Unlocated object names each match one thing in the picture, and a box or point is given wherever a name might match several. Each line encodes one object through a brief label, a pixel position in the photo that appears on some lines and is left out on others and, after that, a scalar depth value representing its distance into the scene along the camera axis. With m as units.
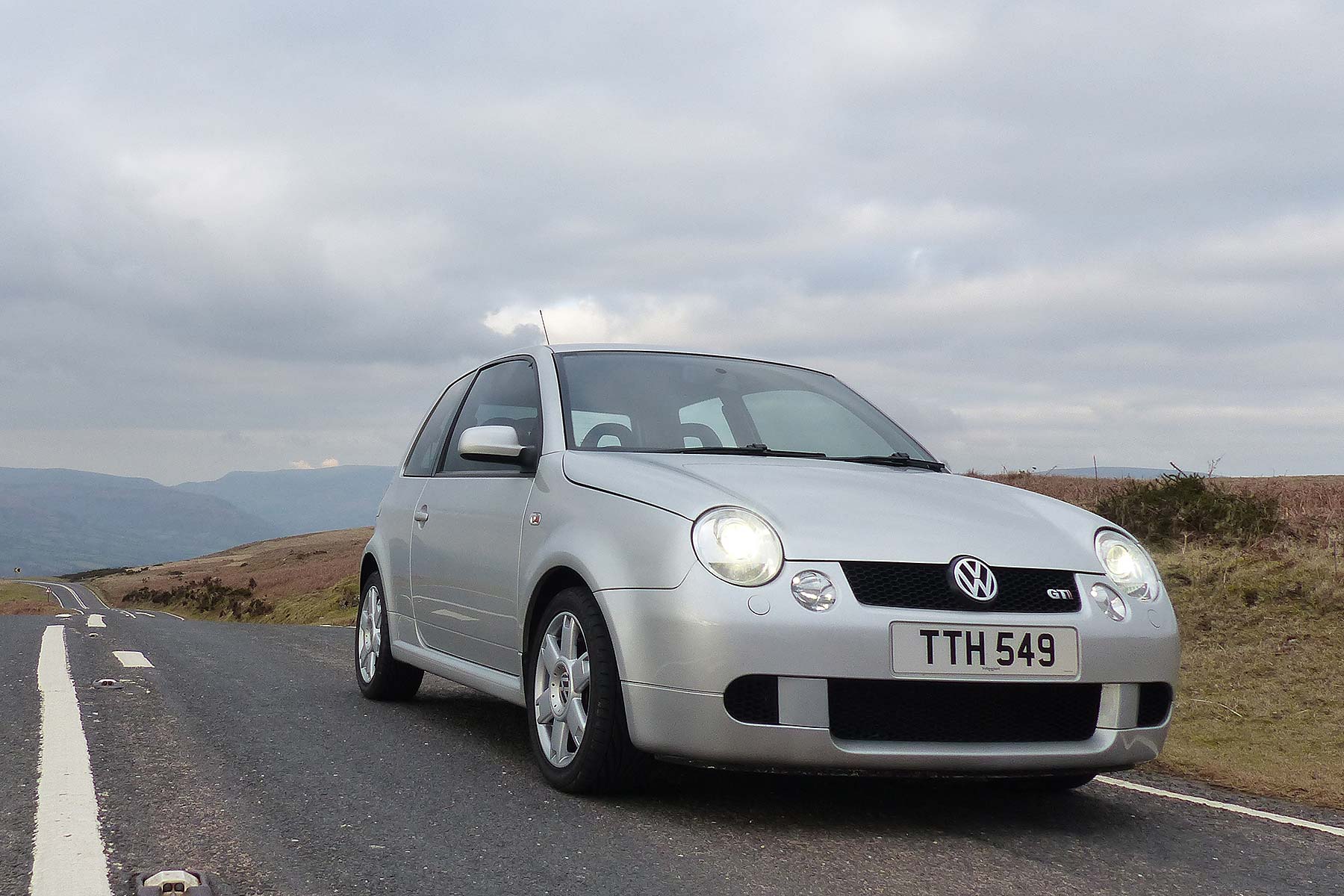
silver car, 3.61
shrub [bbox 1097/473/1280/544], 10.98
